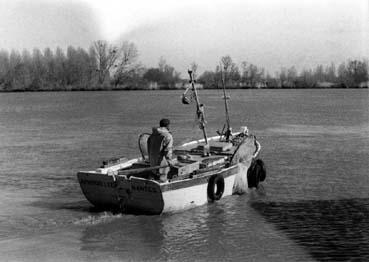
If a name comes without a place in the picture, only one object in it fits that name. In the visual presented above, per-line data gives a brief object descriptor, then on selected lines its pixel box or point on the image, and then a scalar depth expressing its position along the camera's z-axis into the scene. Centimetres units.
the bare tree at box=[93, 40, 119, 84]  10644
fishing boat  1297
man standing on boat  1339
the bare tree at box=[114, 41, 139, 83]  11507
